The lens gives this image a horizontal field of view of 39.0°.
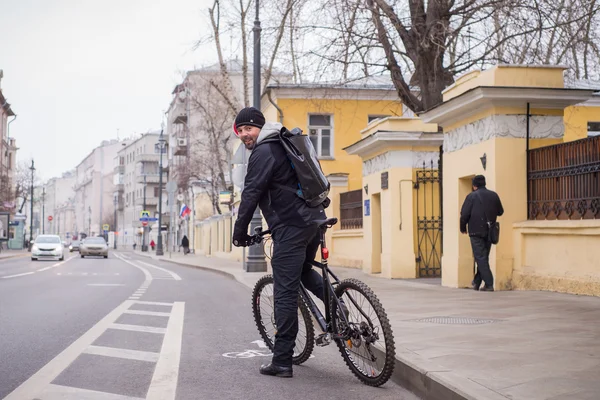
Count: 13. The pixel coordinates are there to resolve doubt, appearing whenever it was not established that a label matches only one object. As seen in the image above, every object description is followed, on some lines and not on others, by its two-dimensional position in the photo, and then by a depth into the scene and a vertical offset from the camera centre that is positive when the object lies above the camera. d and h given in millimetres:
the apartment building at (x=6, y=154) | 65188 +8590
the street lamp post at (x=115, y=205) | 139650 +4329
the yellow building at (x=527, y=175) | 12281 +915
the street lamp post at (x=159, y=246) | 60694 -1056
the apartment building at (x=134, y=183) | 117062 +7296
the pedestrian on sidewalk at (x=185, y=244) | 65438 -970
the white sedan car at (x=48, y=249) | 44219 -909
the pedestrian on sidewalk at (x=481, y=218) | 13492 +211
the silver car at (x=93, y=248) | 53219 -1036
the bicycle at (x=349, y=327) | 5962 -704
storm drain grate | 9234 -1000
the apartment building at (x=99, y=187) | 158250 +8488
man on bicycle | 6336 +63
